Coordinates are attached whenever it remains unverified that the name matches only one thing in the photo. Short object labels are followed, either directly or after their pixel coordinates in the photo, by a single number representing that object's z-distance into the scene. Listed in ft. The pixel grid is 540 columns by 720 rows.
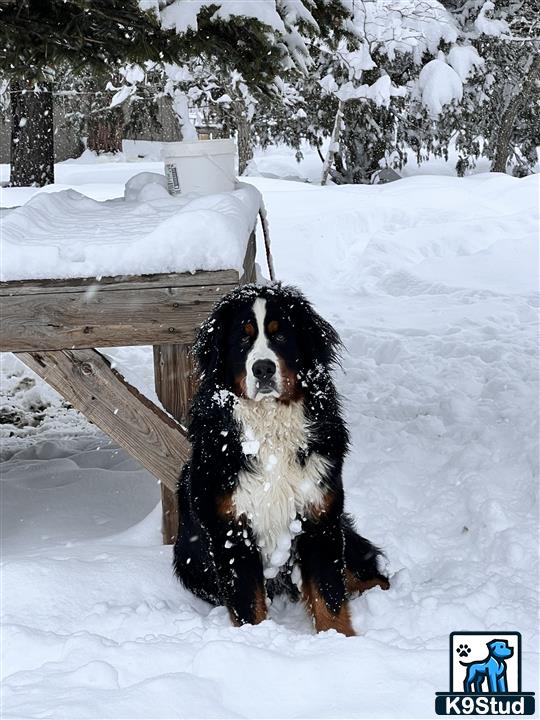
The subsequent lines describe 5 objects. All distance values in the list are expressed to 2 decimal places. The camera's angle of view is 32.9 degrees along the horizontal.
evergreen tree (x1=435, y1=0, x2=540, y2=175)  45.37
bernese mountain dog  10.45
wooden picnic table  12.87
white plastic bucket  16.11
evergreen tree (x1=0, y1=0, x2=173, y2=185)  15.58
